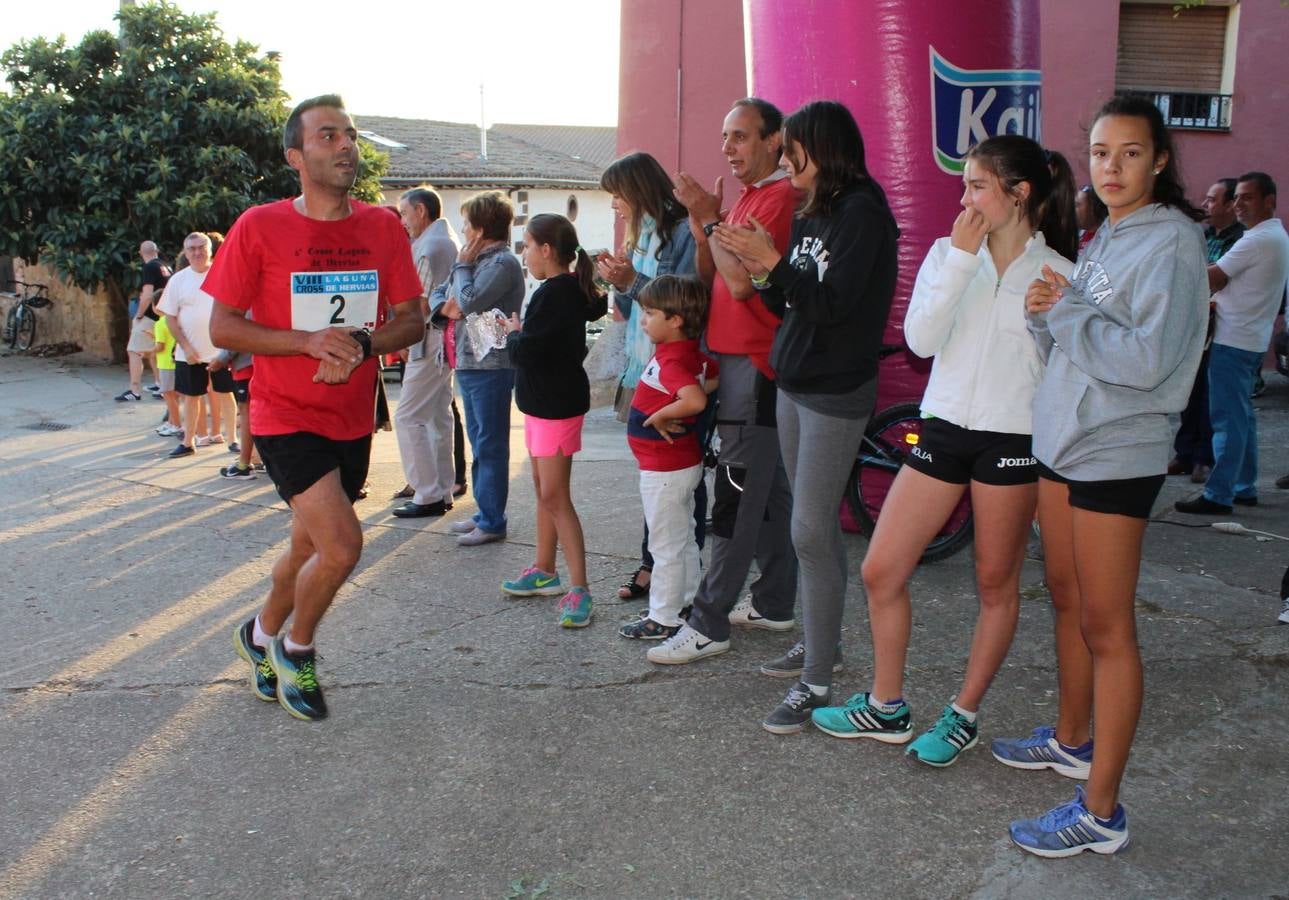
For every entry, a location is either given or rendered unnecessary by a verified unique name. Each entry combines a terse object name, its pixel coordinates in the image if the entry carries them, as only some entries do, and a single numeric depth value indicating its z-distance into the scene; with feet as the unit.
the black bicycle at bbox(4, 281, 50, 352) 59.93
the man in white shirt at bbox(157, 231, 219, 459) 29.68
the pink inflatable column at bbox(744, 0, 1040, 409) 18.45
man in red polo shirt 14.11
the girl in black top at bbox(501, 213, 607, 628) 16.94
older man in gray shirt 22.99
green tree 51.96
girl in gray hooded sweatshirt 9.53
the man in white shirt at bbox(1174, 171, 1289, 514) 22.88
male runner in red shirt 12.98
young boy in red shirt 14.69
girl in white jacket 11.04
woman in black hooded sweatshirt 11.87
